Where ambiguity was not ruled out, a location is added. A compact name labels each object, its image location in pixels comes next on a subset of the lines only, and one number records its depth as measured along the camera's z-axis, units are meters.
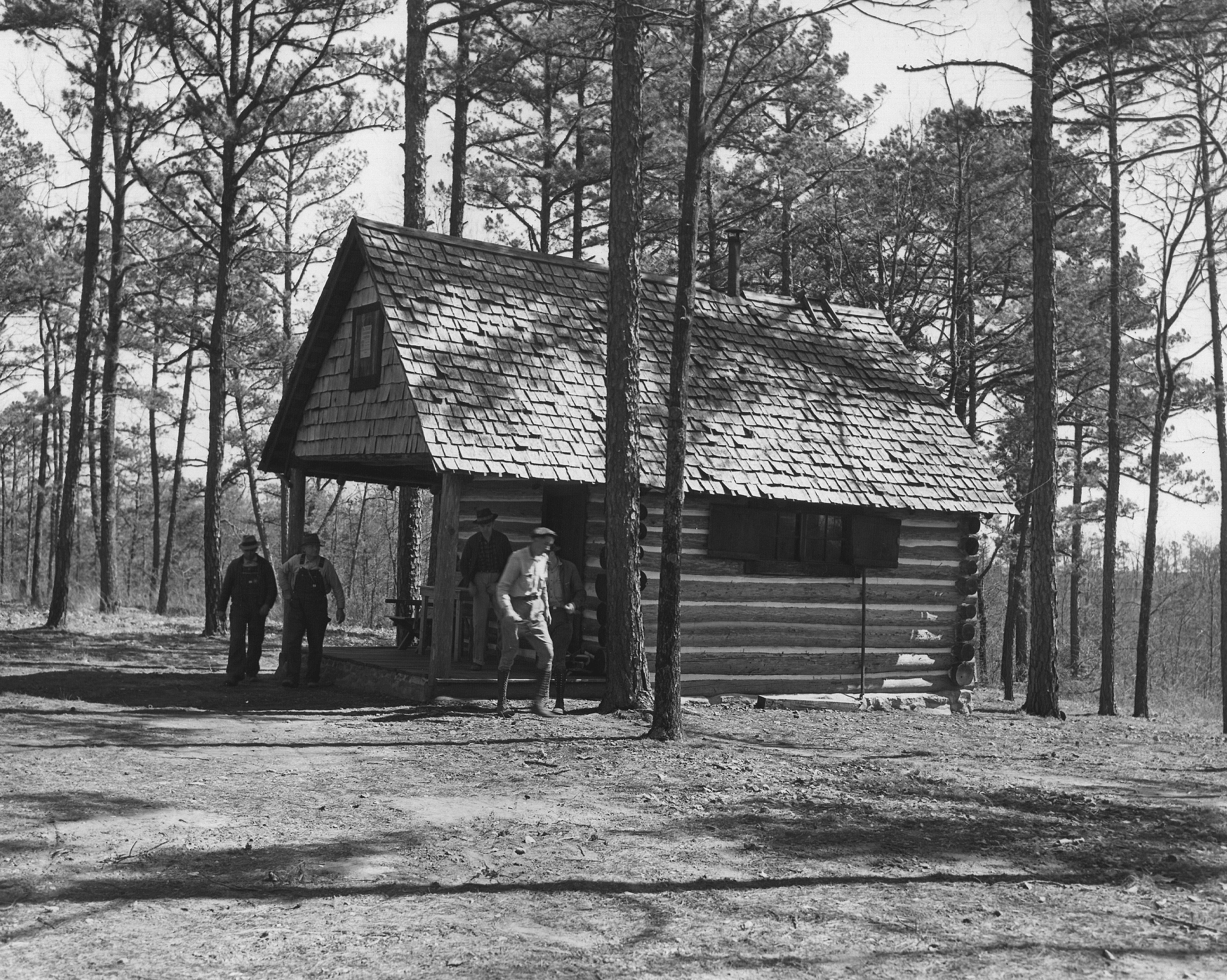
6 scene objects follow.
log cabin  14.91
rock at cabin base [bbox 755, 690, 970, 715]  16.92
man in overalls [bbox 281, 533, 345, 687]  15.82
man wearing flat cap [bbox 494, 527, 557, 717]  13.28
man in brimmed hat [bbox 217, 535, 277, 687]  15.91
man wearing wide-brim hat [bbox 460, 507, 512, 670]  15.05
